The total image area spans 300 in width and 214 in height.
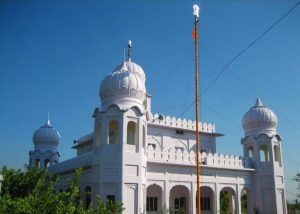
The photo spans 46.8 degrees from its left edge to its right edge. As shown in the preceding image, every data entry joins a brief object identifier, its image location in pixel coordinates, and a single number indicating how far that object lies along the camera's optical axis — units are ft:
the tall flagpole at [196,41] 47.94
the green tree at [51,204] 36.45
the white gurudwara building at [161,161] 61.98
